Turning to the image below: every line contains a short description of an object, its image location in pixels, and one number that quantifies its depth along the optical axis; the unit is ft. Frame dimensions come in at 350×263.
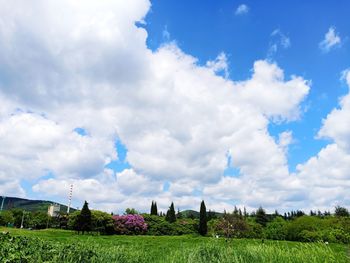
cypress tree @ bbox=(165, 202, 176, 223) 197.57
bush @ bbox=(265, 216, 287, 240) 131.73
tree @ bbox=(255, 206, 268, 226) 202.65
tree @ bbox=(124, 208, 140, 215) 187.88
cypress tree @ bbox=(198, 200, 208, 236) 166.61
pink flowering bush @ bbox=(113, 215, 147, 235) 150.24
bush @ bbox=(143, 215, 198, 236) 157.69
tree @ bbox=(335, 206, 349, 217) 196.46
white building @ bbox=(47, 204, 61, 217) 285.02
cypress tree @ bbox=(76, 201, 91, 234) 138.92
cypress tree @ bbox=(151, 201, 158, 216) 231.09
